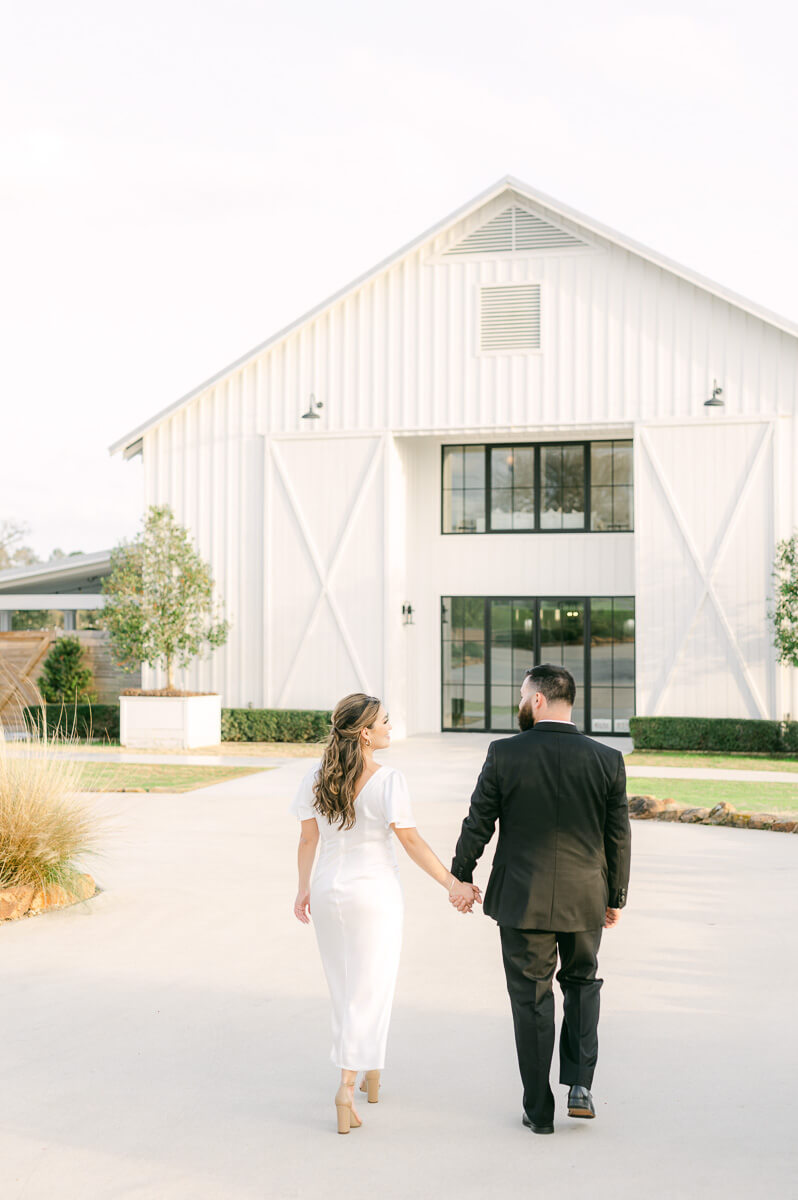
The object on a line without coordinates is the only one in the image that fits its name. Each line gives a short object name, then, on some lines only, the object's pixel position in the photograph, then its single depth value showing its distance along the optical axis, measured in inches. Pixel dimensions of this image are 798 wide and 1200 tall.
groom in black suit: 153.2
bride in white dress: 156.6
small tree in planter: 698.2
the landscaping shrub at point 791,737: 644.7
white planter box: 687.1
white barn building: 667.4
